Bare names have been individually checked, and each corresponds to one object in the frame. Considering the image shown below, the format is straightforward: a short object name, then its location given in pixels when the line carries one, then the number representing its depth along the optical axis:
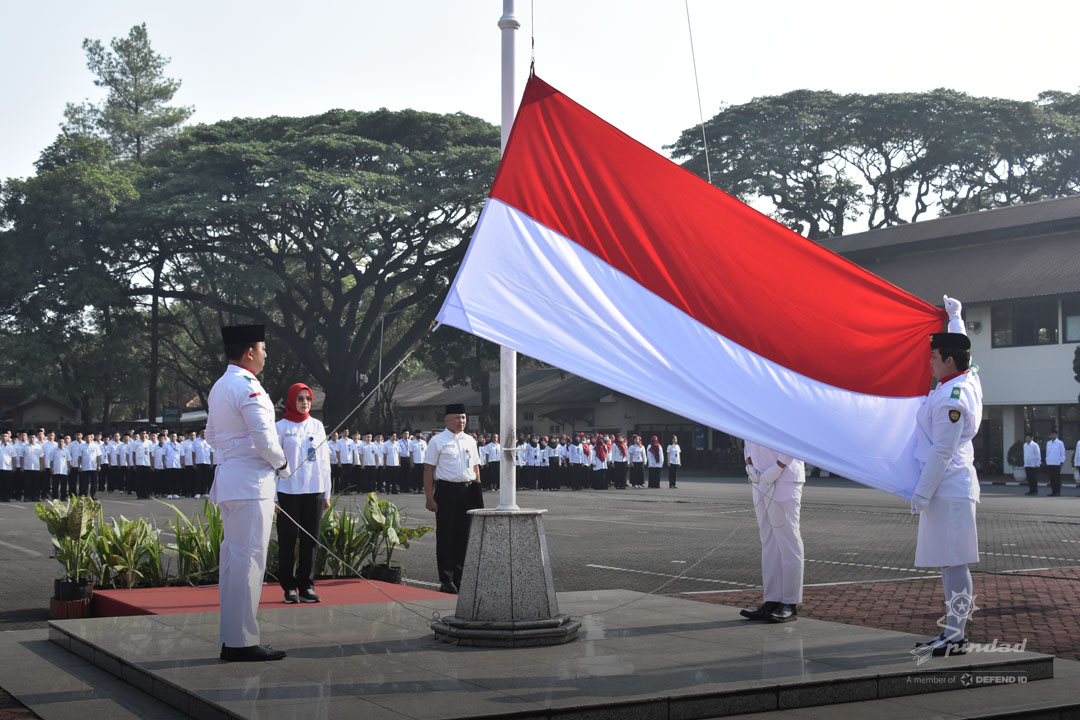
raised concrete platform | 5.60
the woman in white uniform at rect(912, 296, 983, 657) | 6.71
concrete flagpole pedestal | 7.16
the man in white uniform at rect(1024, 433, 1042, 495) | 30.95
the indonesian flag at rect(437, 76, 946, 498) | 6.48
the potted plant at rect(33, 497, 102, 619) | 9.05
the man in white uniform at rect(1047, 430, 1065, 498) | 30.80
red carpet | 8.75
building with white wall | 38.16
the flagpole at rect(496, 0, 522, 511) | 7.52
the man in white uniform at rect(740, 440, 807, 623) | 8.17
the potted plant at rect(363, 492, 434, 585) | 10.58
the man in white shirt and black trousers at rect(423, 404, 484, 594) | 10.38
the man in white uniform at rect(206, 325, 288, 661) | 6.73
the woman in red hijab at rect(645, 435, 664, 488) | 38.03
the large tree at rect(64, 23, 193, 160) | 56.72
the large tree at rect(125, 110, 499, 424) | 40.09
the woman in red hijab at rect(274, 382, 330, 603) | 9.24
